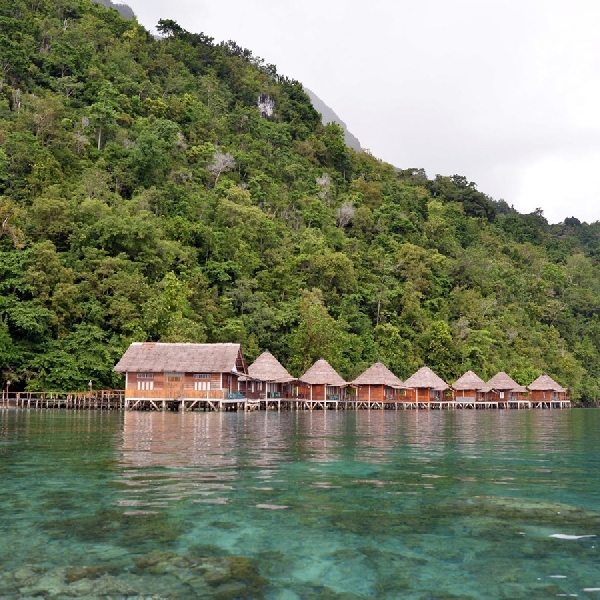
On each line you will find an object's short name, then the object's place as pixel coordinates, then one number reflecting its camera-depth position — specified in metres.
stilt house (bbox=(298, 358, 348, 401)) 43.97
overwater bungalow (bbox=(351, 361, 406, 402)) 47.31
